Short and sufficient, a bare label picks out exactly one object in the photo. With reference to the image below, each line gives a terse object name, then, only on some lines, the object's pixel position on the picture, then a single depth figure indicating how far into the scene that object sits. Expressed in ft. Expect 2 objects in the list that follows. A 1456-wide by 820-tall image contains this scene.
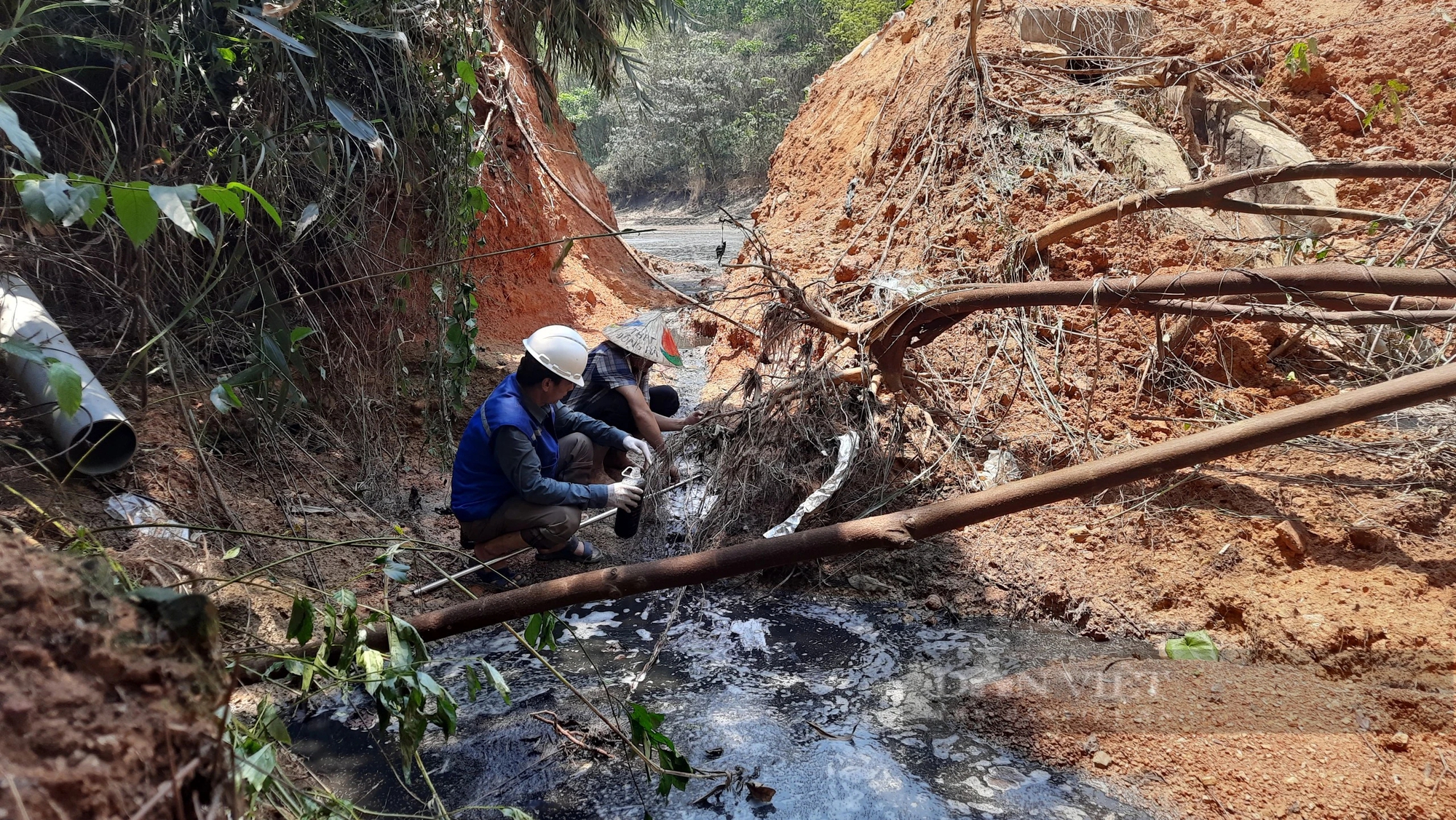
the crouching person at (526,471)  11.88
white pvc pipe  9.12
